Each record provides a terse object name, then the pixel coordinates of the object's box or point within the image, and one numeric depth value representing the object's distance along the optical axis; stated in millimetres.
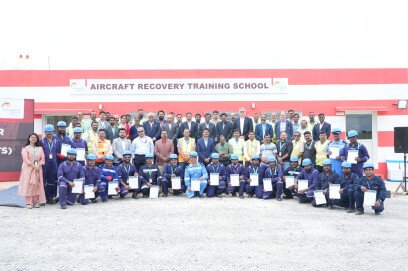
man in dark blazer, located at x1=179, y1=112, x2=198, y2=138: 13102
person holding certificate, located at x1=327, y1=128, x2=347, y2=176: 11055
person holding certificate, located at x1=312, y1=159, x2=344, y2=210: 9977
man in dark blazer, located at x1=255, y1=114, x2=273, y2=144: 12875
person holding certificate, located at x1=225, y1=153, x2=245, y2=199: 11664
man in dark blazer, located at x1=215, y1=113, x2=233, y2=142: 12891
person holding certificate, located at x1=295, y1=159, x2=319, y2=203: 10562
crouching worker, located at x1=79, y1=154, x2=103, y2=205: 10680
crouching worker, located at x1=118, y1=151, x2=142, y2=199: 11445
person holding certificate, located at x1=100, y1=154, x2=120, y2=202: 11016
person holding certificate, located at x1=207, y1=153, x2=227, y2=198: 11648
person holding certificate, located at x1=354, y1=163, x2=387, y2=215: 8961
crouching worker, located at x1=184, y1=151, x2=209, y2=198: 11641
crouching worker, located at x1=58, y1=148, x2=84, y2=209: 10043
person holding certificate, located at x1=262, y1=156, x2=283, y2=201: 11203
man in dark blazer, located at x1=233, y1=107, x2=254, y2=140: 13094
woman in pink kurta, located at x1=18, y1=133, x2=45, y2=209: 10031
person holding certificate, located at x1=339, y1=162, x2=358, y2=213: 9406
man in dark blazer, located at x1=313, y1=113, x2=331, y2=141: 12734
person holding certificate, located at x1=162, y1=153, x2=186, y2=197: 11773
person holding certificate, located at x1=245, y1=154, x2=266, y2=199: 11500
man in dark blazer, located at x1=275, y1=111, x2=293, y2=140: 12758
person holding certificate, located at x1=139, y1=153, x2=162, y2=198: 11812
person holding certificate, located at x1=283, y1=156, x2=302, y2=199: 11109
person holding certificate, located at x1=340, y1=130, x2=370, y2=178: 10594
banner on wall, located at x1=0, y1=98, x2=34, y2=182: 14734
